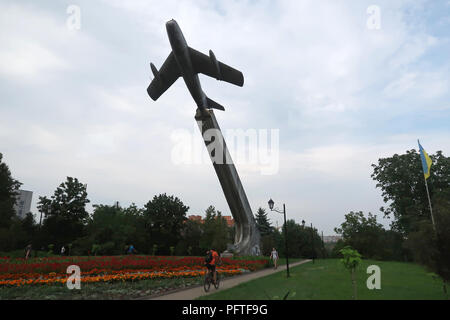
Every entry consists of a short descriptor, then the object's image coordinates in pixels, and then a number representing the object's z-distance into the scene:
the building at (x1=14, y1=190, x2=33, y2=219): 113.57
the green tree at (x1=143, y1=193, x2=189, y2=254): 46.78
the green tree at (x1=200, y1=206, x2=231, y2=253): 42.25
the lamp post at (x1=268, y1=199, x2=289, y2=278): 18.21
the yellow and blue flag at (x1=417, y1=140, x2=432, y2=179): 20.48
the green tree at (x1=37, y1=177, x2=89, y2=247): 41.11
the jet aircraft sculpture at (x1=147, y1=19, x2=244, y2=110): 17.36
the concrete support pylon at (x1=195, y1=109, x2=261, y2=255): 23.45
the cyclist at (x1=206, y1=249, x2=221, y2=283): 10.29
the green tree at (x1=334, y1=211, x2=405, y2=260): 45.08
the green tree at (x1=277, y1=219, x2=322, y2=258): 57.47
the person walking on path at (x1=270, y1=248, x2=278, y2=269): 20.90
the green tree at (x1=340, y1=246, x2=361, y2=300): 8.04
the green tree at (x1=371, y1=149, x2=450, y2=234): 32.53
